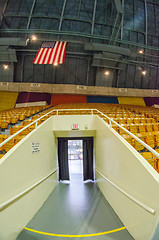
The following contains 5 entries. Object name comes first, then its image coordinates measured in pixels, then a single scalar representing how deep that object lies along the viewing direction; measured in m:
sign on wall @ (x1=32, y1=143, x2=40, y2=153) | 2.93
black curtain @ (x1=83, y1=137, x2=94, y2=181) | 7.02
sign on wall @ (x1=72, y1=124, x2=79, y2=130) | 5.25
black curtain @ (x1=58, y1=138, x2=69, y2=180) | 7.04
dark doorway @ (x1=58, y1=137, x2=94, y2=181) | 7.03
